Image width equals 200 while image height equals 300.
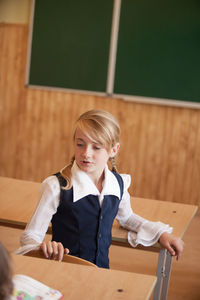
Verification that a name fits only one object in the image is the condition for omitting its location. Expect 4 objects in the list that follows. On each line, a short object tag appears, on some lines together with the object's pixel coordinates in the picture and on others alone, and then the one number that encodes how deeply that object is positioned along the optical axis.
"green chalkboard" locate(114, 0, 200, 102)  5.20
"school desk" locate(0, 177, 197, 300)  2.34
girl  2.05
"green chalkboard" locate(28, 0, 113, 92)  5.43
